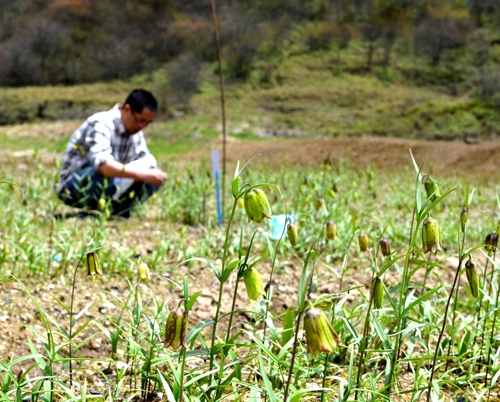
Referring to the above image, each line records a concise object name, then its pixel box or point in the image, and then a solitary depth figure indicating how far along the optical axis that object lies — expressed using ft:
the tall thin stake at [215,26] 12.13
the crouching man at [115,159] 13.52
